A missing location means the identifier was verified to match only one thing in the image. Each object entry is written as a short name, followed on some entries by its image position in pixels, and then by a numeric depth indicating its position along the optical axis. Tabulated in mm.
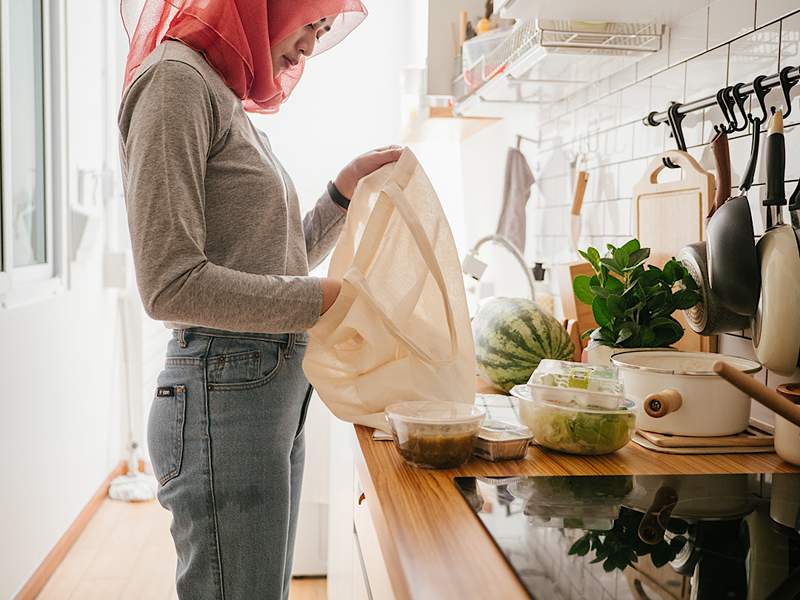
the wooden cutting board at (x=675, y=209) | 1312
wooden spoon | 696
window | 2291
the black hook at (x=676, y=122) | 1368
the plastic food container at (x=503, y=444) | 1000
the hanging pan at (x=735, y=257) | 1029
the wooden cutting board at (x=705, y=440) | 1049
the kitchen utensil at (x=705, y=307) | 1157
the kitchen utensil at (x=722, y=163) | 1183
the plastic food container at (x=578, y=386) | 1019
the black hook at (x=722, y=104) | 1190
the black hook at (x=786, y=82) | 1049
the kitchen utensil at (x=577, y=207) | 1865
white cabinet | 982
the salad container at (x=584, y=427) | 1005
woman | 978
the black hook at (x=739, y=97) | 1159
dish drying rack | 1443
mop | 3568
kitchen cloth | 2377
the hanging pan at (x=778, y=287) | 964
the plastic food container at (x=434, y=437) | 945
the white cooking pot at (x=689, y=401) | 1037
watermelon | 1464
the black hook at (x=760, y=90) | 1103
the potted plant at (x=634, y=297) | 1182
